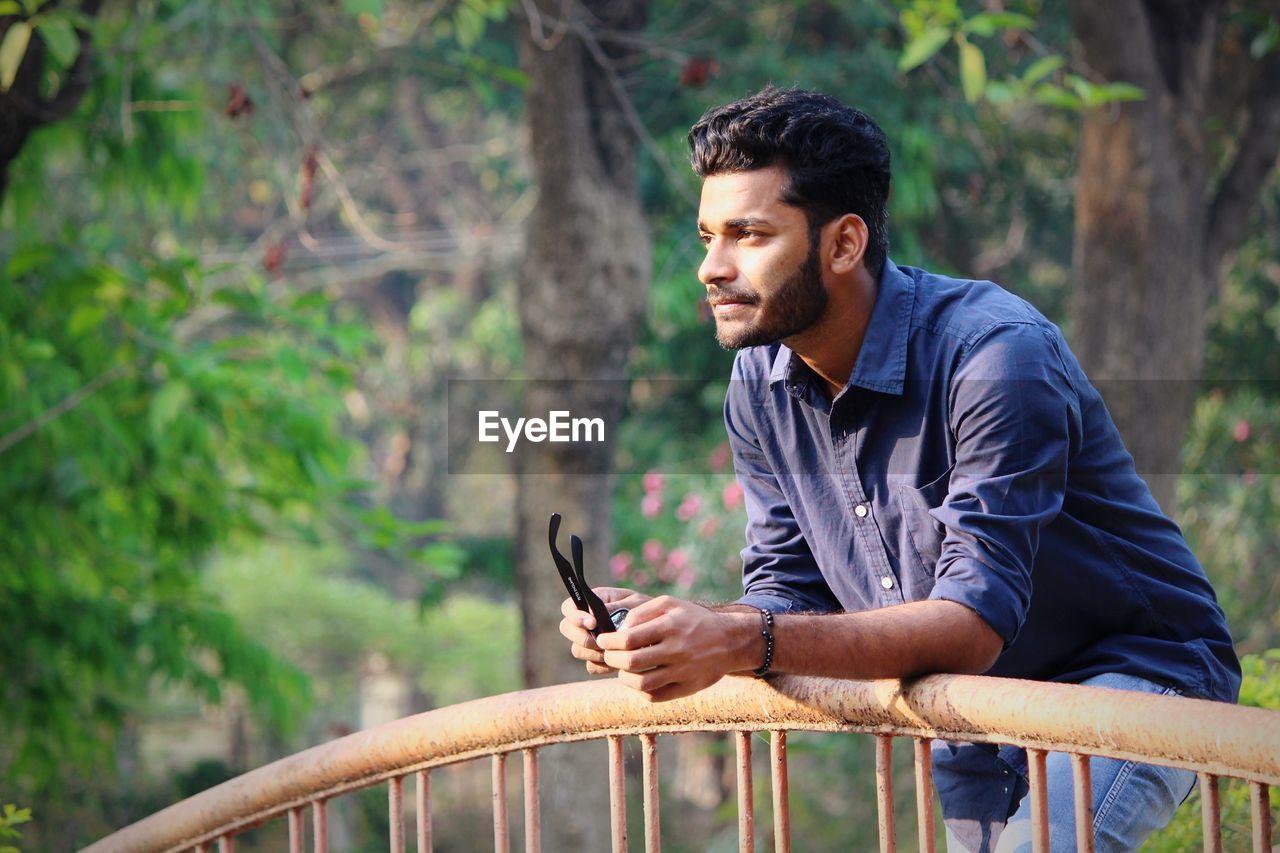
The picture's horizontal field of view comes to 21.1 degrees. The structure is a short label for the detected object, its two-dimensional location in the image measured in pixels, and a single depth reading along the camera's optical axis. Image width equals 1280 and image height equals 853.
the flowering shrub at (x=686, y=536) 10.28
